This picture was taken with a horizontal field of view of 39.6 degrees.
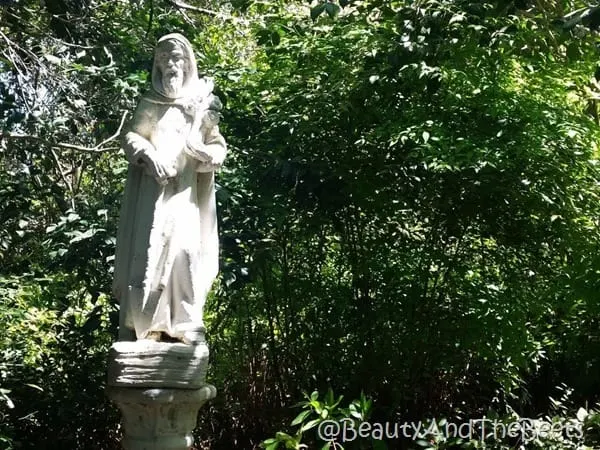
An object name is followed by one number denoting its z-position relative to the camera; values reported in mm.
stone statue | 3578
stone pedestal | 3434
